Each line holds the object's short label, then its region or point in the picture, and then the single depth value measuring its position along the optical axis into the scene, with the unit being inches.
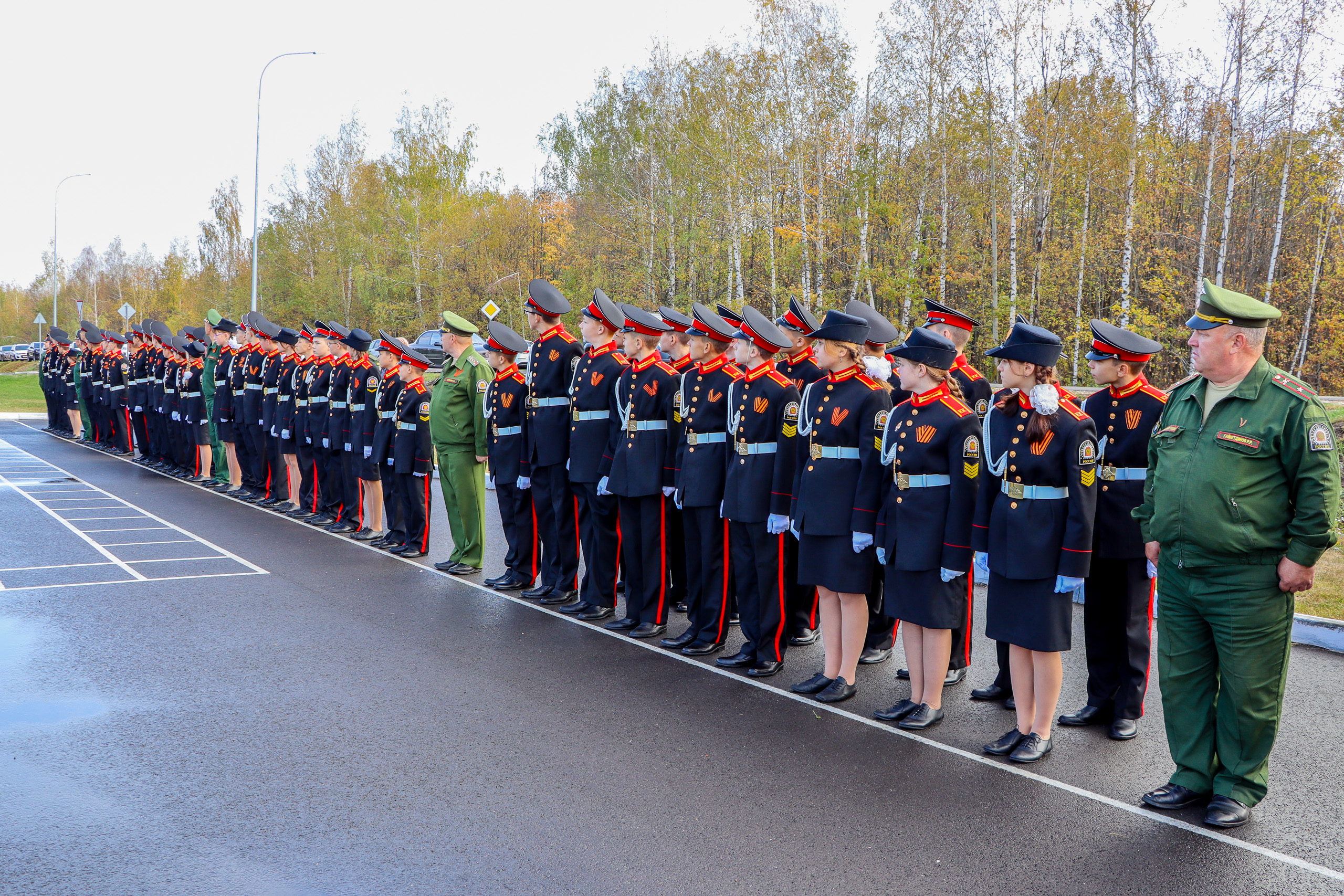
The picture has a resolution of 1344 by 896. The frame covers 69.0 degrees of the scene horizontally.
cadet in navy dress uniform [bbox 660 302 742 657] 249.6
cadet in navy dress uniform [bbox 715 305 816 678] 233.9
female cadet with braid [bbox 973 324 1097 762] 179.0
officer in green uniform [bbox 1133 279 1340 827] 154.1
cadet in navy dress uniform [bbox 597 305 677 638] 269.3
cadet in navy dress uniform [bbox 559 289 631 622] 288.7
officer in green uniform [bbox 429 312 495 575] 353.7
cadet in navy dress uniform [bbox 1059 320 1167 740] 202.4
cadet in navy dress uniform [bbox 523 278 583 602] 304.5
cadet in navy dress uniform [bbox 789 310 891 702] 210.1
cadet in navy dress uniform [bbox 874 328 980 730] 194.5
